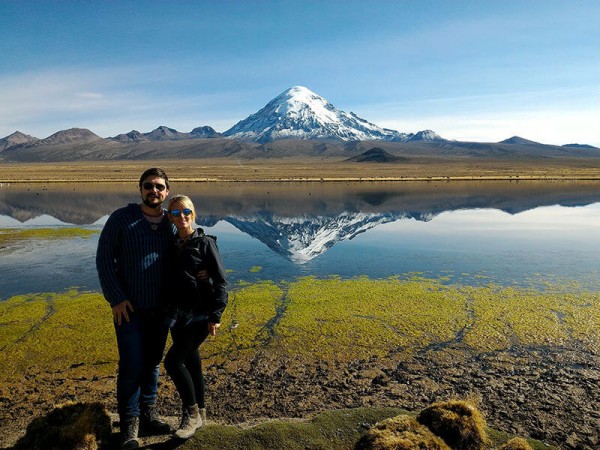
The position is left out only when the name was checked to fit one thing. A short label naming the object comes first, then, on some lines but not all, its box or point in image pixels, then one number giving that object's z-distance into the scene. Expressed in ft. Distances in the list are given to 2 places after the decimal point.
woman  15.83
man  15.58
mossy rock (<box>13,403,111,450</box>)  15.70
